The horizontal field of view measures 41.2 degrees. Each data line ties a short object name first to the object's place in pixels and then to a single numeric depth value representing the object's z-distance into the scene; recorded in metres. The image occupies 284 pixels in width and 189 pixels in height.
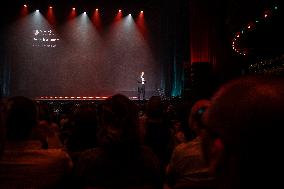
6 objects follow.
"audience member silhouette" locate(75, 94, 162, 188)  2.10
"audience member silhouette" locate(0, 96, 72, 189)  2.01
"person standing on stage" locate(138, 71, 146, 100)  17.07
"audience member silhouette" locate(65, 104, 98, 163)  3.11
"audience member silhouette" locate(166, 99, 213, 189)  2.26
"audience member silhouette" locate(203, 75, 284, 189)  0.58
